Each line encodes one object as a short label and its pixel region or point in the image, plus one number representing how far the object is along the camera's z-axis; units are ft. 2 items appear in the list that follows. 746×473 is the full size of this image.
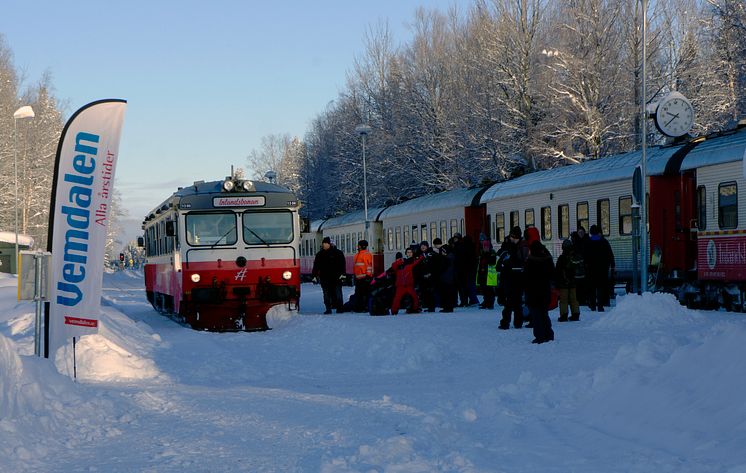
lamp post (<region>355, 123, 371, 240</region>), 148.77
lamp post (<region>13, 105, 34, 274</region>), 141.49
